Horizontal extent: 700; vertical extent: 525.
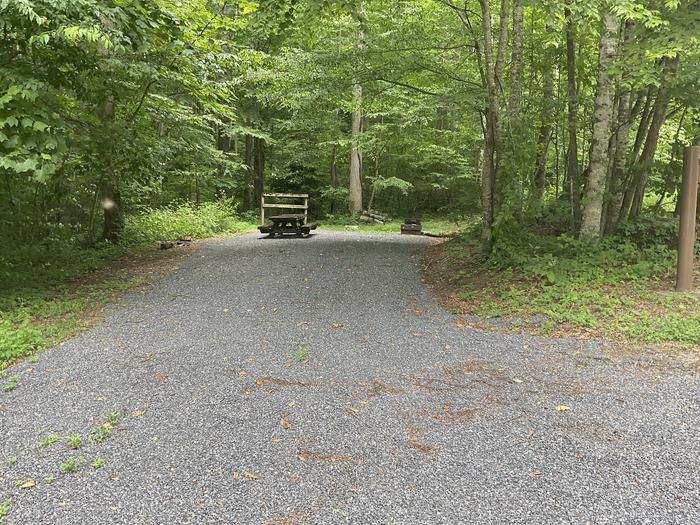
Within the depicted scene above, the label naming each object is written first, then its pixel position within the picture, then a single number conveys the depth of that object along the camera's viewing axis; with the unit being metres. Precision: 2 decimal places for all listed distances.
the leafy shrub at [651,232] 7.88
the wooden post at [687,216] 5.71
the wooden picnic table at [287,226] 12.59
